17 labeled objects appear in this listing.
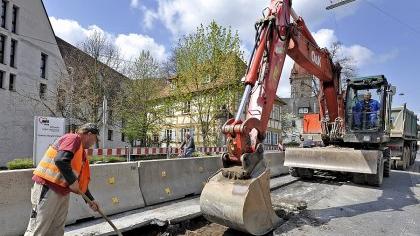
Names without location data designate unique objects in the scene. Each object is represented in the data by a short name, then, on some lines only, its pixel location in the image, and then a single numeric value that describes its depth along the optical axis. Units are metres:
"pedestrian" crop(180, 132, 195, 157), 13.37
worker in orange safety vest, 3.60
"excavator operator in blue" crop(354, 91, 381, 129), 10.51
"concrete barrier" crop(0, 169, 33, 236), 4.64
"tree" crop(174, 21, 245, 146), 24.09
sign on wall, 11.71
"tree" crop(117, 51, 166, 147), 27.30
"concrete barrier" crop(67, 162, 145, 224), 5.59
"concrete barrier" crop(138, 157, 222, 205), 6.99
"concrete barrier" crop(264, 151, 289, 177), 12.03
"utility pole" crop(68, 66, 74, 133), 22.20
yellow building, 25.73
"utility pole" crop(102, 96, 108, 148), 12.31
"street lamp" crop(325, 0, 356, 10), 13.19
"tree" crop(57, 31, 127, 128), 22.28
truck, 14.91
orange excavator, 4.96
